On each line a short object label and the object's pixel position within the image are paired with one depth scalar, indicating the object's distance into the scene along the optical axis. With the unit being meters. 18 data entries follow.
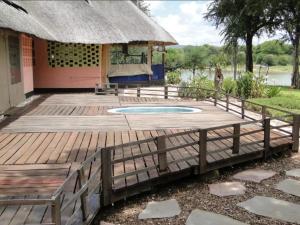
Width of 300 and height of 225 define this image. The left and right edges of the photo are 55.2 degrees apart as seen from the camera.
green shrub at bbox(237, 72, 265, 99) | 12.61
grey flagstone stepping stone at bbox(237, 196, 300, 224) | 3.80
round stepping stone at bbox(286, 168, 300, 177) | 5.06
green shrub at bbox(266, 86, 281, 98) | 12.71
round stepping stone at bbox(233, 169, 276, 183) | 4.90
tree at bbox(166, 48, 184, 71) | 22.73
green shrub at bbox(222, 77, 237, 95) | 13.22
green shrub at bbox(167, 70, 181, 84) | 17.48
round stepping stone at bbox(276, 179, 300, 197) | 4.47
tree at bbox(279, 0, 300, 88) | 18.42
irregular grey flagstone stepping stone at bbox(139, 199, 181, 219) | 3.78
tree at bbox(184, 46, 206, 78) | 51.57
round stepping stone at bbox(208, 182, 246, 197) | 4.41
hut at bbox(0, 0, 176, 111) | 9.09
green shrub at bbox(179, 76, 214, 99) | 11.87
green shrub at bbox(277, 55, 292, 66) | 53.55
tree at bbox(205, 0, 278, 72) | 19.04
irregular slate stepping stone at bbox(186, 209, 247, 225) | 3.62
